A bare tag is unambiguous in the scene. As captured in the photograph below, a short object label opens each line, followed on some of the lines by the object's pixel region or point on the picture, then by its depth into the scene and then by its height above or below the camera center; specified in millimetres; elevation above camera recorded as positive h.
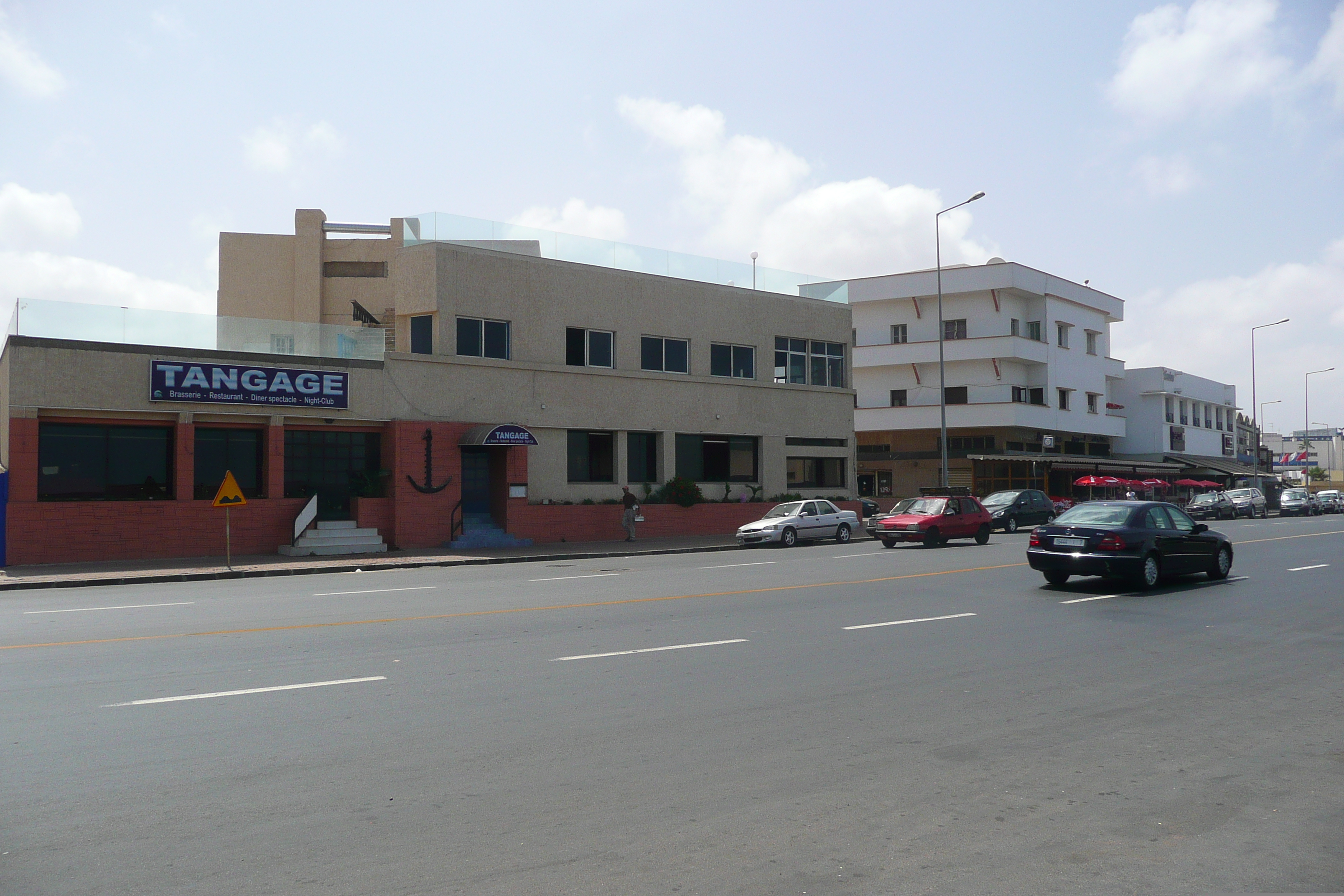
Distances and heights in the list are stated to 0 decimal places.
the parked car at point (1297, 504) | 61562 -799
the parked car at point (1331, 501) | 67688 -732
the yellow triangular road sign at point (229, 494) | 21422 +199
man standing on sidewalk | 30234 -432
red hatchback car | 28094 -801
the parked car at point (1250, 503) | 56500 -664
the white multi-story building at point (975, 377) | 58062 +7237
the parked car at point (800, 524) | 30438 -881
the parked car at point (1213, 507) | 53506 -793
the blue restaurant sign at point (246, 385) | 23672 +2940
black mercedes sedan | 15961 -841
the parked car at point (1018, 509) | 36438 -539
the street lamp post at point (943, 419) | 38125 +3017
